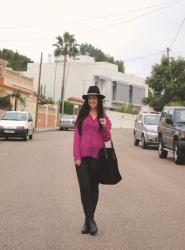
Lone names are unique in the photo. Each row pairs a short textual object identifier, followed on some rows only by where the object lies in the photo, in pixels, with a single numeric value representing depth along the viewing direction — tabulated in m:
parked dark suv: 10.61
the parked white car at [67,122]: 30.38
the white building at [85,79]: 48.11
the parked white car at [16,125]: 16.90
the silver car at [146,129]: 15.26
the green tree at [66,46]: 40.19
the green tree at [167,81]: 24.54
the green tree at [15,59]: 51.35
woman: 4.11
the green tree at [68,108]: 41.87
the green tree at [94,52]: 81.27
